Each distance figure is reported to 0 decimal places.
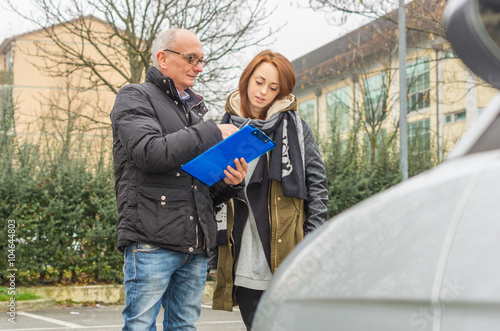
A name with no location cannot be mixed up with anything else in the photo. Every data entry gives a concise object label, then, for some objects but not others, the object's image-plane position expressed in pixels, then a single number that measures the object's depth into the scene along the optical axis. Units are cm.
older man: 263
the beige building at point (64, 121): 918
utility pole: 1005
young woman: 303
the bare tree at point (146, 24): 1152
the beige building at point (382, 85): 1139
